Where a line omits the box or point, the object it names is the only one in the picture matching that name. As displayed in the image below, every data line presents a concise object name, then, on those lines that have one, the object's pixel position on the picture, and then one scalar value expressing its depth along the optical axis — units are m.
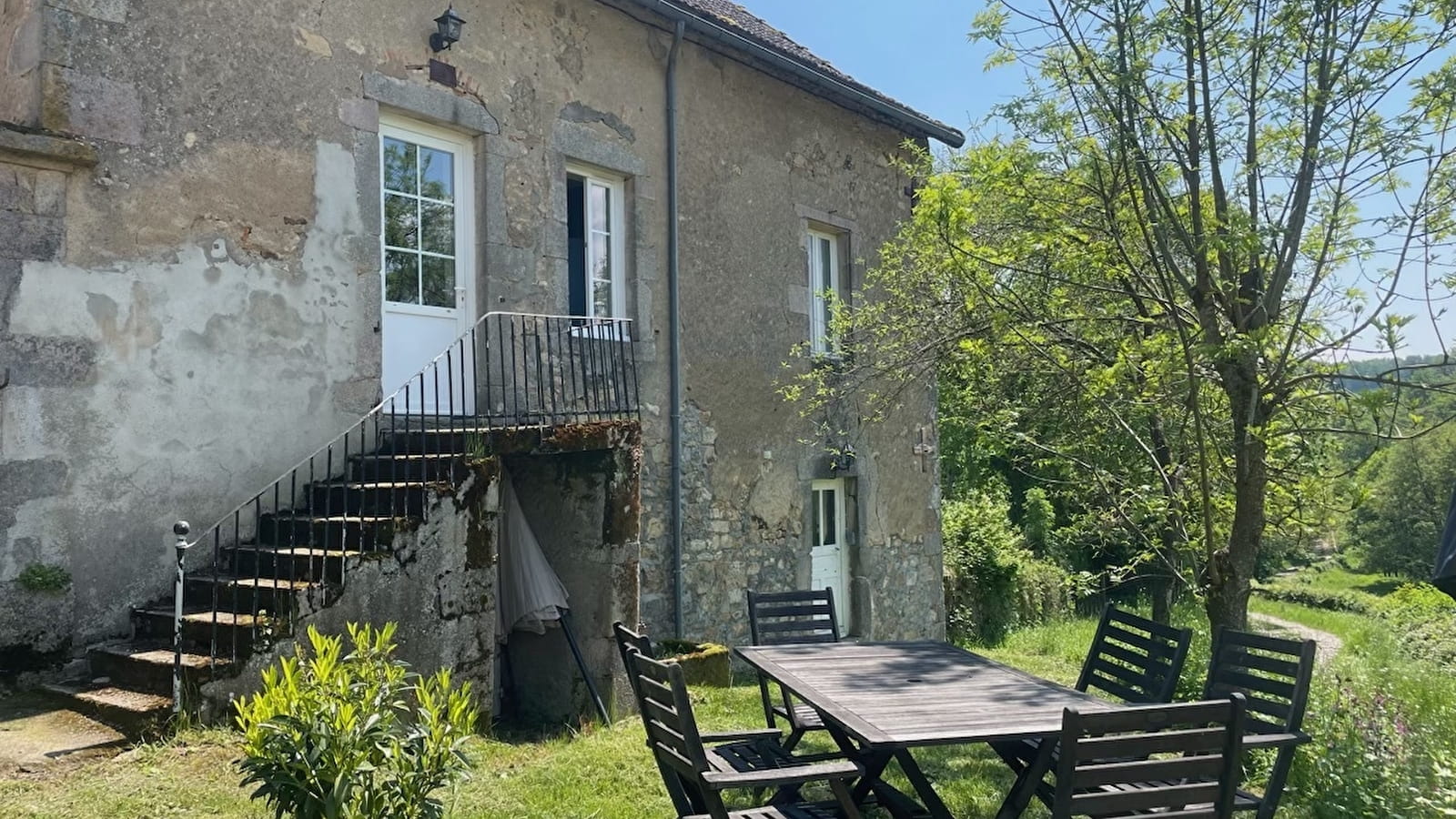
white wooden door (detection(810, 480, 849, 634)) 10.34
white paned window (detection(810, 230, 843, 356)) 10.32
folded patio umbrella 6.61
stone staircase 4.71
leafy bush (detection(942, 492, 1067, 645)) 13.48
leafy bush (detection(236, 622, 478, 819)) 3.06
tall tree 5.13
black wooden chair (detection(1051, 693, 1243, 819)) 2.84
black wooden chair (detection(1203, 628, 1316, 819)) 3.69
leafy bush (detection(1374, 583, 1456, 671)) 11.51
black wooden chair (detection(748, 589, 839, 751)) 5.55
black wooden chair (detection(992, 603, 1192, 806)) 4.48
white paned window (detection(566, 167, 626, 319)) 8.12
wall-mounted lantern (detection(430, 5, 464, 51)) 6.81
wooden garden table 3.40
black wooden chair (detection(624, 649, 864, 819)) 3.20
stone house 5.23
